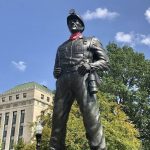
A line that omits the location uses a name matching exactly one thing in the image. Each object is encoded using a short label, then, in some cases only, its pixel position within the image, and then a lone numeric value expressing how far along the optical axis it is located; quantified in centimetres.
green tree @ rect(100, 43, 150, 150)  2150
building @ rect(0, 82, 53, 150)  4203
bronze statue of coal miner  409
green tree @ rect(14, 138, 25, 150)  1912
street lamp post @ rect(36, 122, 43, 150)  1010
